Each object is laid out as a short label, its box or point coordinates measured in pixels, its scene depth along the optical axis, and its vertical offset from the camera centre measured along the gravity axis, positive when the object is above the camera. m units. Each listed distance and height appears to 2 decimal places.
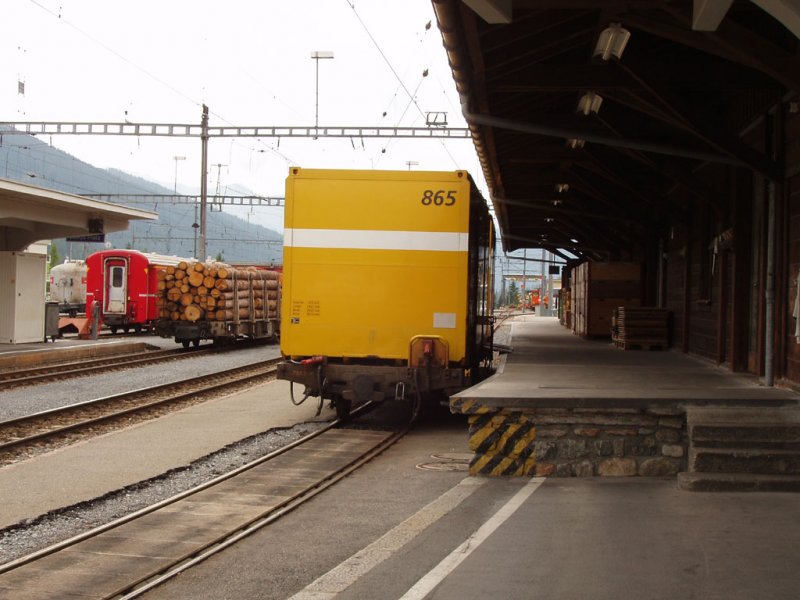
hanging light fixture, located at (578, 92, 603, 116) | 11.72 +2.66
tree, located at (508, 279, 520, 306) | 124.76 +1.94
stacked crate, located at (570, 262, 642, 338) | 22.22 +0.50
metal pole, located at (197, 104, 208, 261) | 33.62 +4.67
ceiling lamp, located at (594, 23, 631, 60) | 9.10 +2.73
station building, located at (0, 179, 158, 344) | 24.33 +1.74
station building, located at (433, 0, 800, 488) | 8.47 +2.44
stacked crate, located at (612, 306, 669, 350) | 18.19 -0.32
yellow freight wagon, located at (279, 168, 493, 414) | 11.66 +0.36
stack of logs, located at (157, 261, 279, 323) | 27.56 +0.36
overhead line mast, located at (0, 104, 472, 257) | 33.34 +6.30
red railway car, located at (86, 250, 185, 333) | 32.75 +0.58
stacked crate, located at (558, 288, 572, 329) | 31.90 +0.11
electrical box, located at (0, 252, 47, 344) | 25.06 +0.12
